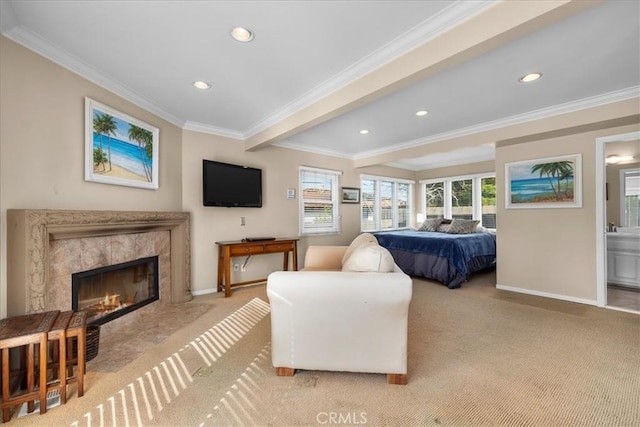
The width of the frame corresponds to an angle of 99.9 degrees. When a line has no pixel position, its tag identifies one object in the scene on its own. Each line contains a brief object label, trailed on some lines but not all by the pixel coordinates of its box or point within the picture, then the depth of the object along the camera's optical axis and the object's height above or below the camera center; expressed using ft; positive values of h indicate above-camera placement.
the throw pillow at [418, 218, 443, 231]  19.22 -0.79
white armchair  5.44 -2.24
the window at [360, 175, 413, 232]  19.74 +0.89
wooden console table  11.76 -1.70
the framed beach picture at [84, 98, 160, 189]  7.84 +2.21
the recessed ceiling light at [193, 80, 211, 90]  8.39 +4.14
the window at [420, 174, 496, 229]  19.75 +1.24
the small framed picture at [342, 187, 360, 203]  18.06 +1.34
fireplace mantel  5.77 -0.57
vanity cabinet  12.44 -2.12
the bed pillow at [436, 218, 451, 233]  18.16 -0.83
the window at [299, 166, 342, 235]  16.16 +0.84
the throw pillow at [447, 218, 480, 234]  17.11 -0.84
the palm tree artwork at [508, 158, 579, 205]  11.18 +1.39
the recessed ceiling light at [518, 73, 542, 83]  7.75 +4.02
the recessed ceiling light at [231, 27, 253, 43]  5.99 +4.12
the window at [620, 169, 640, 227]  13.91 +0.85
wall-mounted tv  12.07 +1.40
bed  13.38 -2.16
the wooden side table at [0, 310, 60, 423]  4.81 -2.57
